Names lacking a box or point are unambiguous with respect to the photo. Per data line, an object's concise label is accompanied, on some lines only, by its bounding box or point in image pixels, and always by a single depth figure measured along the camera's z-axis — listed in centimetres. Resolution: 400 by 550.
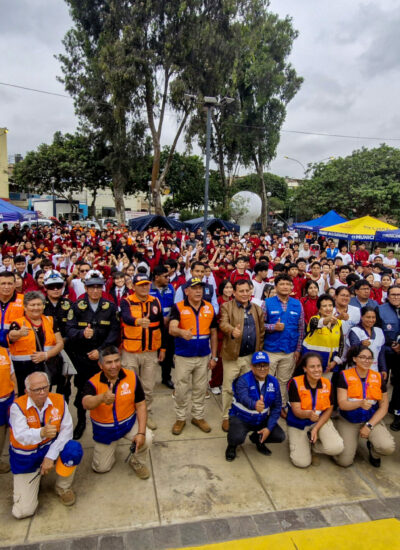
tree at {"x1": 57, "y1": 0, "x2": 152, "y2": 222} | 1953
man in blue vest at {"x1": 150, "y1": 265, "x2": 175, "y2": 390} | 520
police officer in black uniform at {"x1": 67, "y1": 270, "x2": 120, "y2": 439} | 414
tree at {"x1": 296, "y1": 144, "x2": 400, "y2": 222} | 2411
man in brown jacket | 430
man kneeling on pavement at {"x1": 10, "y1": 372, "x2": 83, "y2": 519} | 311
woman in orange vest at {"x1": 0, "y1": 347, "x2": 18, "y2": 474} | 350
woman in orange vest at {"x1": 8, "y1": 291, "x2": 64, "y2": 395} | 375
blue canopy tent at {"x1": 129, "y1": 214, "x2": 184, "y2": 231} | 2097
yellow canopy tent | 1355
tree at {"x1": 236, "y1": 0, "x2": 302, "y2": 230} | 2756
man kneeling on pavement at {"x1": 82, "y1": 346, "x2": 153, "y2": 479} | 346
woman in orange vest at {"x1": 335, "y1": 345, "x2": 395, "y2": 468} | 388
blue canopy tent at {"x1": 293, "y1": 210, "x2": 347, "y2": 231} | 1855
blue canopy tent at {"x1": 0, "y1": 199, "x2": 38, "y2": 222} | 1266
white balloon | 3103
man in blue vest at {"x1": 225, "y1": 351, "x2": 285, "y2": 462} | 387
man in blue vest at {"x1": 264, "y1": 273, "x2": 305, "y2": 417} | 449
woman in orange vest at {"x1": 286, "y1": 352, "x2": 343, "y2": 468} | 386
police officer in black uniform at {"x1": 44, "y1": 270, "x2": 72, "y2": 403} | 431
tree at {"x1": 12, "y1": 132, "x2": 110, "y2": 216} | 2992
